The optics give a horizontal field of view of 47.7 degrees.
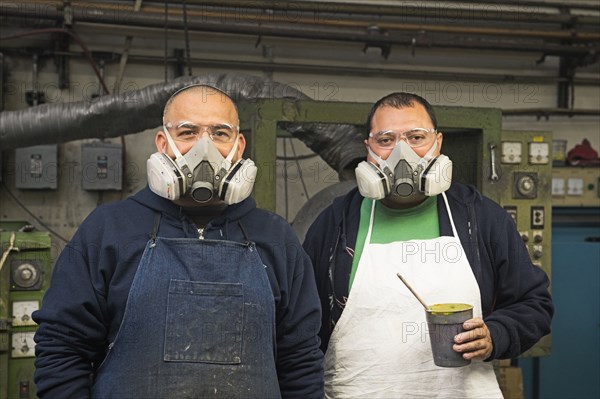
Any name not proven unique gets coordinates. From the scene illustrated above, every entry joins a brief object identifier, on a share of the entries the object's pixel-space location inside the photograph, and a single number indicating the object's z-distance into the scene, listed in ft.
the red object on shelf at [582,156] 13.30
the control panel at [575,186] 13.15
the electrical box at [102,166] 12.34
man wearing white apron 5.41
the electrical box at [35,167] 12.20
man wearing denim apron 4.27
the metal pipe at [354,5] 11.98
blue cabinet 12.07
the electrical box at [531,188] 9.50
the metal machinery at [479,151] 7.98
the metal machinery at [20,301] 9.75
